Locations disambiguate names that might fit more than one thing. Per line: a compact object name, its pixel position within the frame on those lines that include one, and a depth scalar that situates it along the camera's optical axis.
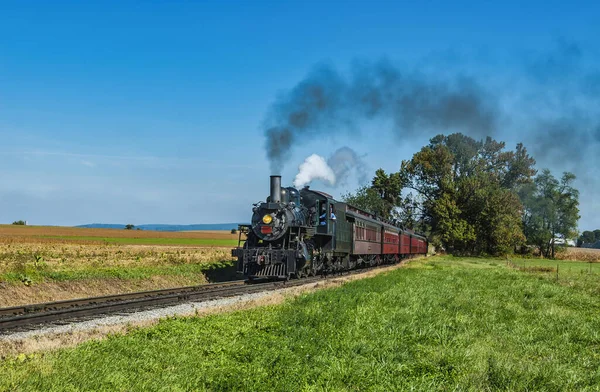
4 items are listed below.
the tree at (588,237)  185.32
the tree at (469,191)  74.31
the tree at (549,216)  87.25
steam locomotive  24.58
